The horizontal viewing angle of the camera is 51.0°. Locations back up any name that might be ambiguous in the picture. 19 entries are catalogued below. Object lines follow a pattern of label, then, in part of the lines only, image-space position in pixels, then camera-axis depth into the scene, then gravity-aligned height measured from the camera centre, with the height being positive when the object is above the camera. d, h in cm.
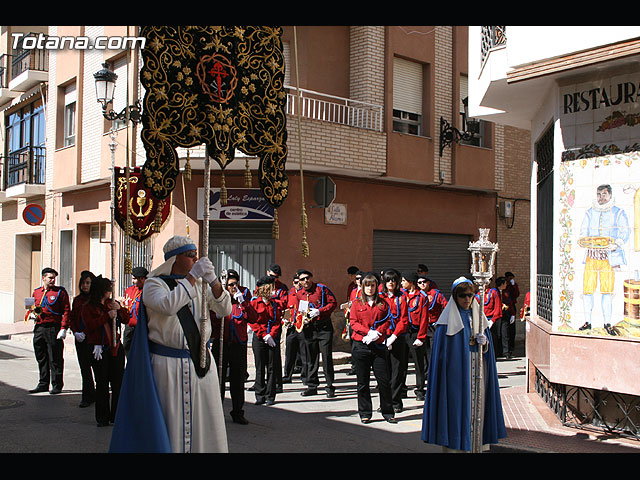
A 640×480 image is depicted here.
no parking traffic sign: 1777 +102
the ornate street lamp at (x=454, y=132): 1702 +321
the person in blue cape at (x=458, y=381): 614 -116
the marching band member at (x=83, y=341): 909 -119
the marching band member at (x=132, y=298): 995 -74
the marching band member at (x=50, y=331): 1034 -120
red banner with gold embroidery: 773 +59
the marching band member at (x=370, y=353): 838 -122
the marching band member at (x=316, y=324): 1067 -111
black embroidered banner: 525 +128
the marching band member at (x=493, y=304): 1292 -90
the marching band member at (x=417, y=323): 1034 -103
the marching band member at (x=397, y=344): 914 -123
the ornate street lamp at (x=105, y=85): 1157 +293
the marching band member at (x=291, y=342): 1102 -144
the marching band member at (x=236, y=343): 834 -114
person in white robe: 477 -79
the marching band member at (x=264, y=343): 954 -126
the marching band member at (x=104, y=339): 839 -108
